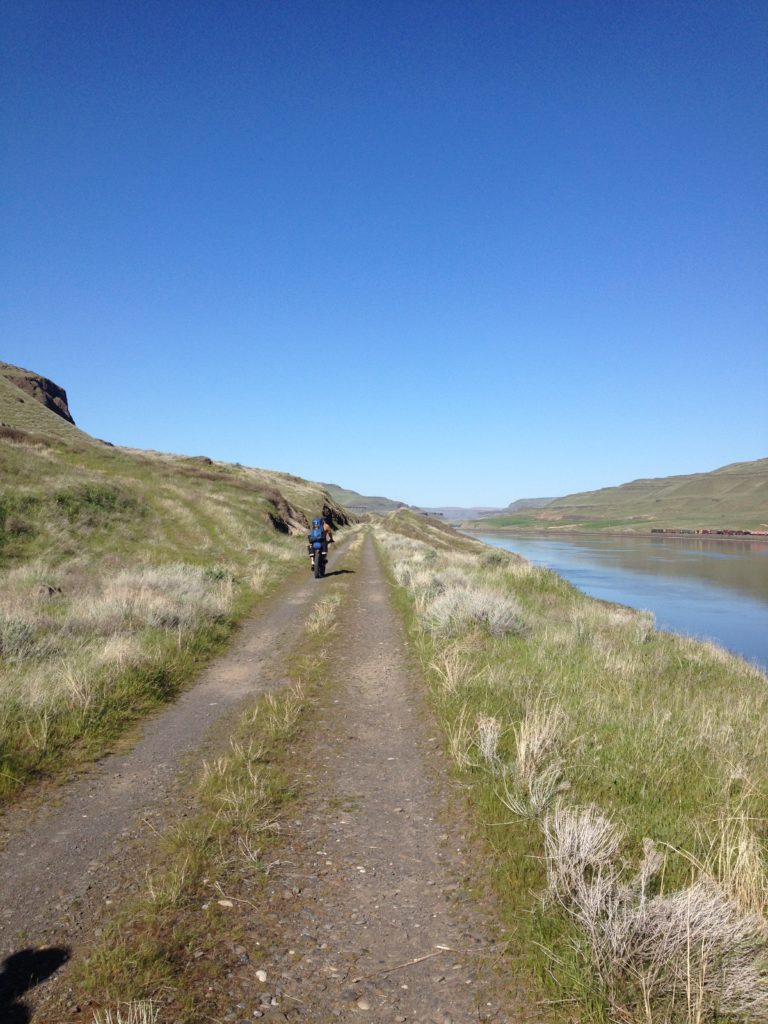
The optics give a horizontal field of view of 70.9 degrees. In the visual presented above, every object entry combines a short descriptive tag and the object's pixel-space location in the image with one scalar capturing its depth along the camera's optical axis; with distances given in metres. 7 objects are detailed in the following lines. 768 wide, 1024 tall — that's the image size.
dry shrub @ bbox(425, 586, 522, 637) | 10.98
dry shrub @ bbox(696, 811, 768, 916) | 3.09
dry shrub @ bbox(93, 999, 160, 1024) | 2.44
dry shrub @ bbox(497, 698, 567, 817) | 4.36
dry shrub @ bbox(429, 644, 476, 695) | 7.46
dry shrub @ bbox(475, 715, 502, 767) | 5.22
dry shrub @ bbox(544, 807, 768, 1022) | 2.49
